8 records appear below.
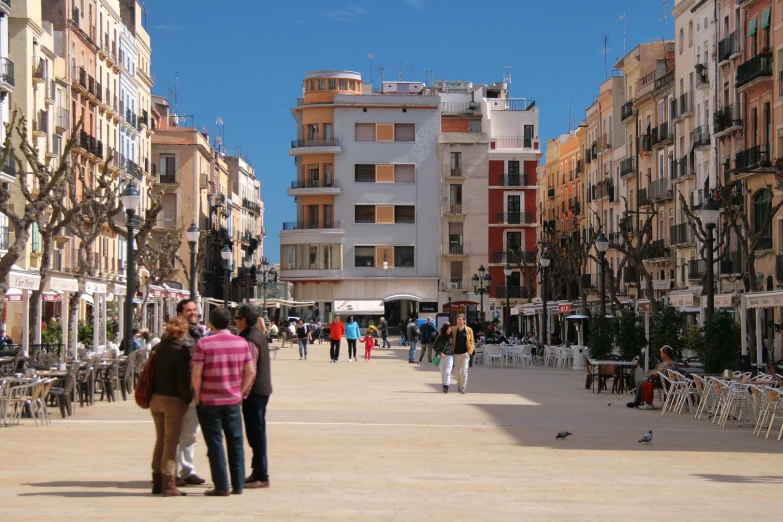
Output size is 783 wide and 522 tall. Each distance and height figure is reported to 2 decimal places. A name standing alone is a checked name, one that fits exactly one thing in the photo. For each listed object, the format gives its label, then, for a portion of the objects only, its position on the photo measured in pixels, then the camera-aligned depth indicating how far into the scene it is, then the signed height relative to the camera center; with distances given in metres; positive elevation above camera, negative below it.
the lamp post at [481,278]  70.04 +2.49
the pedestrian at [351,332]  45.41 -0.28
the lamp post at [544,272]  47.66 +2.01
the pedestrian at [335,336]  44.84 -0.41
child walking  46.31 -0.72
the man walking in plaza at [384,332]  67.09 -0.45
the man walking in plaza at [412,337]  46.43 -0.49
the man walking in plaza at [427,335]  46.56 -0.42
